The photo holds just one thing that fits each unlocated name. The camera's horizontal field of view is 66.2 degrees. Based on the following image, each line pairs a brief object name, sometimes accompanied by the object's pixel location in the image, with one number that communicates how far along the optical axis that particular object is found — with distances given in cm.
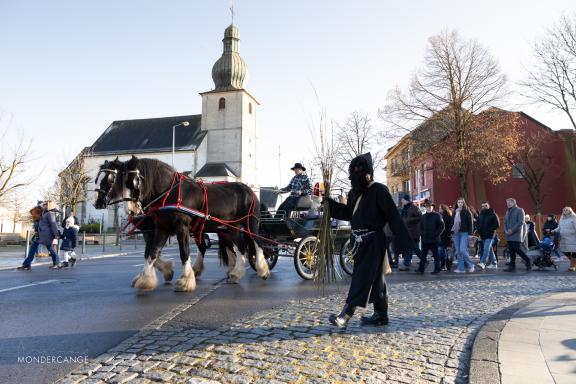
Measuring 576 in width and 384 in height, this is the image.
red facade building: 3581
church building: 5665
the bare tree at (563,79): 2436
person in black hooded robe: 468
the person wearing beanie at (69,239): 1238
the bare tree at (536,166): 3522
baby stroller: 1252
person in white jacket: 1167
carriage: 902
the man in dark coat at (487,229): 1216
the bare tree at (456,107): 2825
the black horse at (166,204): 704
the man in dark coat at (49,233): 1185
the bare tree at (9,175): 2872
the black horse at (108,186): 702
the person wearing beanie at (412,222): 1202
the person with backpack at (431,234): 1105
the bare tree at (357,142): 3388
